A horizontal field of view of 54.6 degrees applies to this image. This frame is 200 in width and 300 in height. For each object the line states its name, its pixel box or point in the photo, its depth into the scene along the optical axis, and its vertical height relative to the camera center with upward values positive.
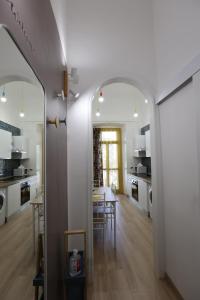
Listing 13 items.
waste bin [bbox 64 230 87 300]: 1.76 -1.16
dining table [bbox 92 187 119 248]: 3.14 -0.65
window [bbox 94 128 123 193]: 7.75 +0.10
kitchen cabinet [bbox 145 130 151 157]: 5.17 +0.40
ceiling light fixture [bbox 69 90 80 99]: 2.37 +0.81
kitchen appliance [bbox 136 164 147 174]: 6.21 -0.32
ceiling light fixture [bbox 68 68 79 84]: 2.26 +1.00
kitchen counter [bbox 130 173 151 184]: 4.39 -0.48
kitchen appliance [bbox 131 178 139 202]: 5.51 -0.88
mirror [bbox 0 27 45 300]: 0.74 -0.08
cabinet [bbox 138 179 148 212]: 4.65 -0.88
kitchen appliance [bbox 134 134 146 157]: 5.90 +0.41
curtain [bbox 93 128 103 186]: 7.51 +0.14
